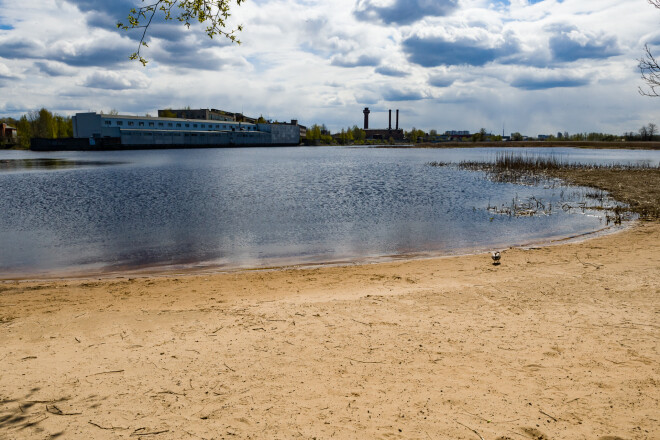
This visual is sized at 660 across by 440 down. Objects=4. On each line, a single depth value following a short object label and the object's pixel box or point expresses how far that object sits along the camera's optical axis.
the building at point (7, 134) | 169.12
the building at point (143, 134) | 142.25
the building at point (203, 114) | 196.00
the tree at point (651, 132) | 180.88
